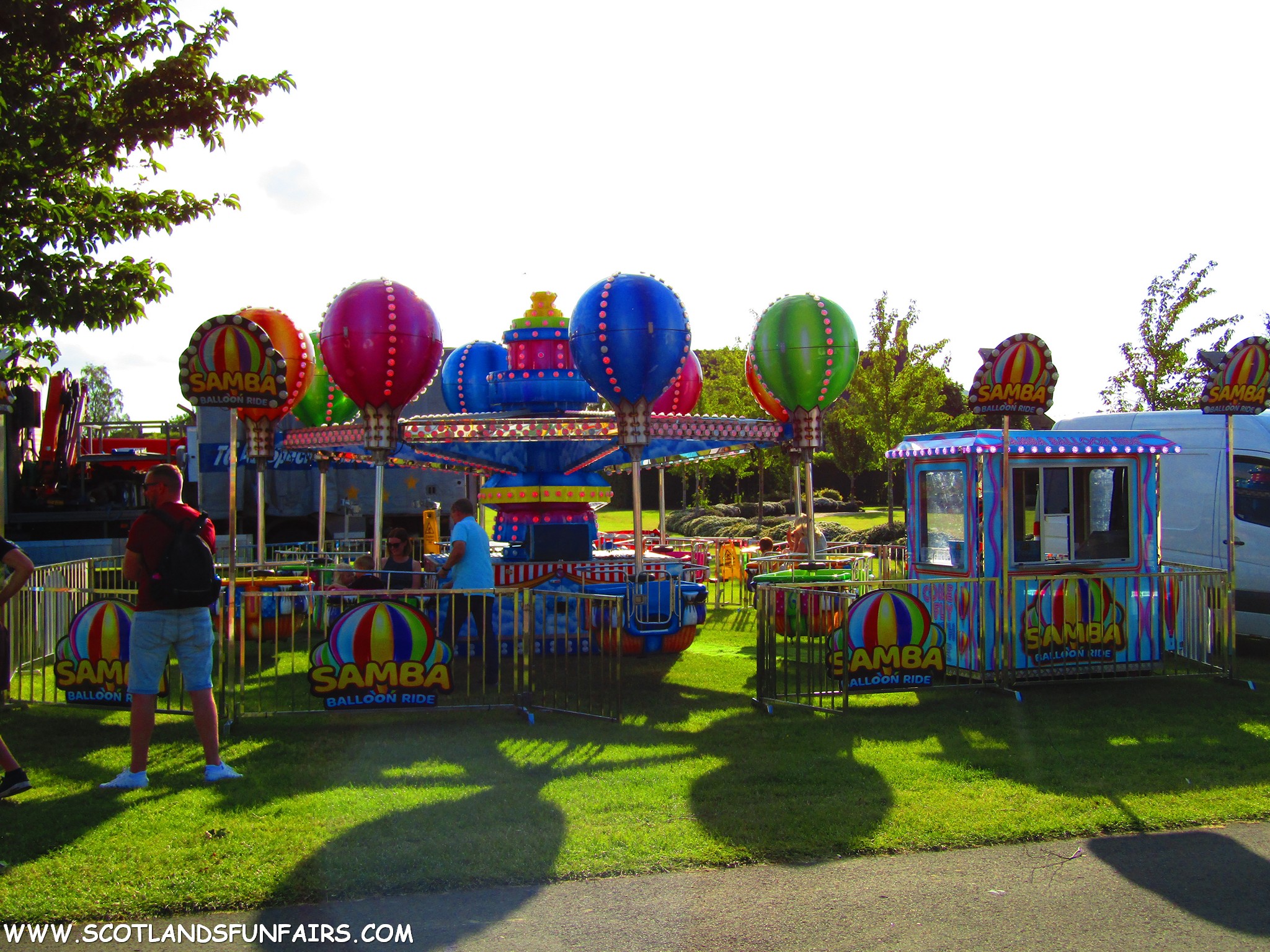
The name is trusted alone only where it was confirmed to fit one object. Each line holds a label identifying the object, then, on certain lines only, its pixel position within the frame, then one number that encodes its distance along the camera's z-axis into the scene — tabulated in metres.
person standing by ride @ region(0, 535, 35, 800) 5.98
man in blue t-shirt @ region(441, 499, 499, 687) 8.68
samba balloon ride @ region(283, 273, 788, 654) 9.77
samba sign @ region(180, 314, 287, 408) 7.99
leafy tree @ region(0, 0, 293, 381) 9.81
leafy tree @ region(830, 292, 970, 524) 21.20
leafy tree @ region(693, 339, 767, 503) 25.02
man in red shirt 6.29
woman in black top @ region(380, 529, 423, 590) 9.51
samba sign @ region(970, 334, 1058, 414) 8.91
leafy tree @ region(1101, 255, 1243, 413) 20.53
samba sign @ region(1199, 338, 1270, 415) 9.48
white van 11.16
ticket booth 9.04
